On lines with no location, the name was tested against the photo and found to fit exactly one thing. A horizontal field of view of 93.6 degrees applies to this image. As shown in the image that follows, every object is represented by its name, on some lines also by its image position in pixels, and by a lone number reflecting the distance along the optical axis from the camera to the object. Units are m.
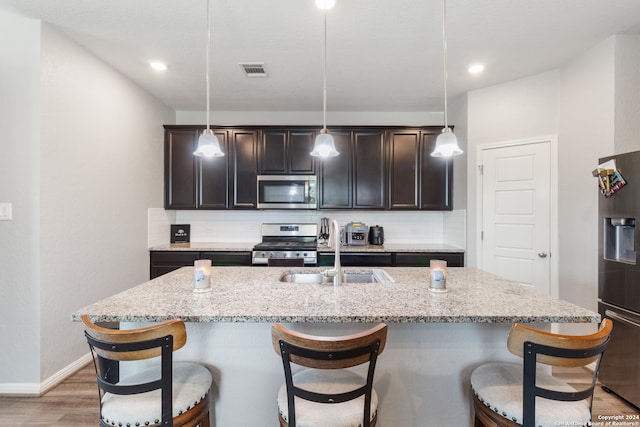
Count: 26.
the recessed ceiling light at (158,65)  2.78
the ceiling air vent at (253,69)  2.78
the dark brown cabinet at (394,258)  3.42
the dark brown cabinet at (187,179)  3.76
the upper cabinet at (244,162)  3.73
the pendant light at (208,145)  1.83
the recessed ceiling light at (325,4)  1.96
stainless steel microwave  3.69
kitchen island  1.51
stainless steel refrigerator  1.97
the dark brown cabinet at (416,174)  3.70
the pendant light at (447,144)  1.79
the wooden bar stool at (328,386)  1.01
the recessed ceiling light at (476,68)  2.79
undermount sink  2.06
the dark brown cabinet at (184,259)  3.46
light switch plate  2.15
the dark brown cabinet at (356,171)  3.72
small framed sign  3.96
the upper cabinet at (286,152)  3.72
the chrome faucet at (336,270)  1.76
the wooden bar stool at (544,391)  1.06
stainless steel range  3.41
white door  2.92
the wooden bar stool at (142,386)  1.08
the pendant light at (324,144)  1.91
